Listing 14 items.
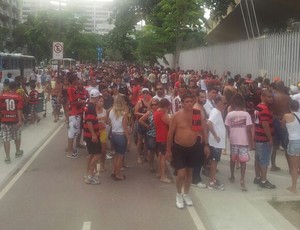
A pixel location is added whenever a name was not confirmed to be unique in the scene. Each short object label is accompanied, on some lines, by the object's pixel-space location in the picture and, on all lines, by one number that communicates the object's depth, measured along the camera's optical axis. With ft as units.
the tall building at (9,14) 178.52
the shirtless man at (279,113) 18.36
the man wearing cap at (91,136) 18.46
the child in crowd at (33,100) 34.92
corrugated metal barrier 35.39
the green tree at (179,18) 57.74
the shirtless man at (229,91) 23.54
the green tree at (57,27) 75.81
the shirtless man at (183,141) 15.60
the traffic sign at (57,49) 40.11
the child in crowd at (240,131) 17.97
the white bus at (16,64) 79.00
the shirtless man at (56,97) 34.87
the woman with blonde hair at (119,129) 19.04
